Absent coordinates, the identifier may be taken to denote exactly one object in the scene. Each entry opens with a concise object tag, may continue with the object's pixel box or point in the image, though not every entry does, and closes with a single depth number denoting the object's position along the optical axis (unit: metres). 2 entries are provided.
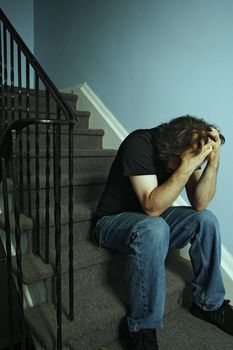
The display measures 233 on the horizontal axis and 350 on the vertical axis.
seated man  1.17
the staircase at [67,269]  1.12
